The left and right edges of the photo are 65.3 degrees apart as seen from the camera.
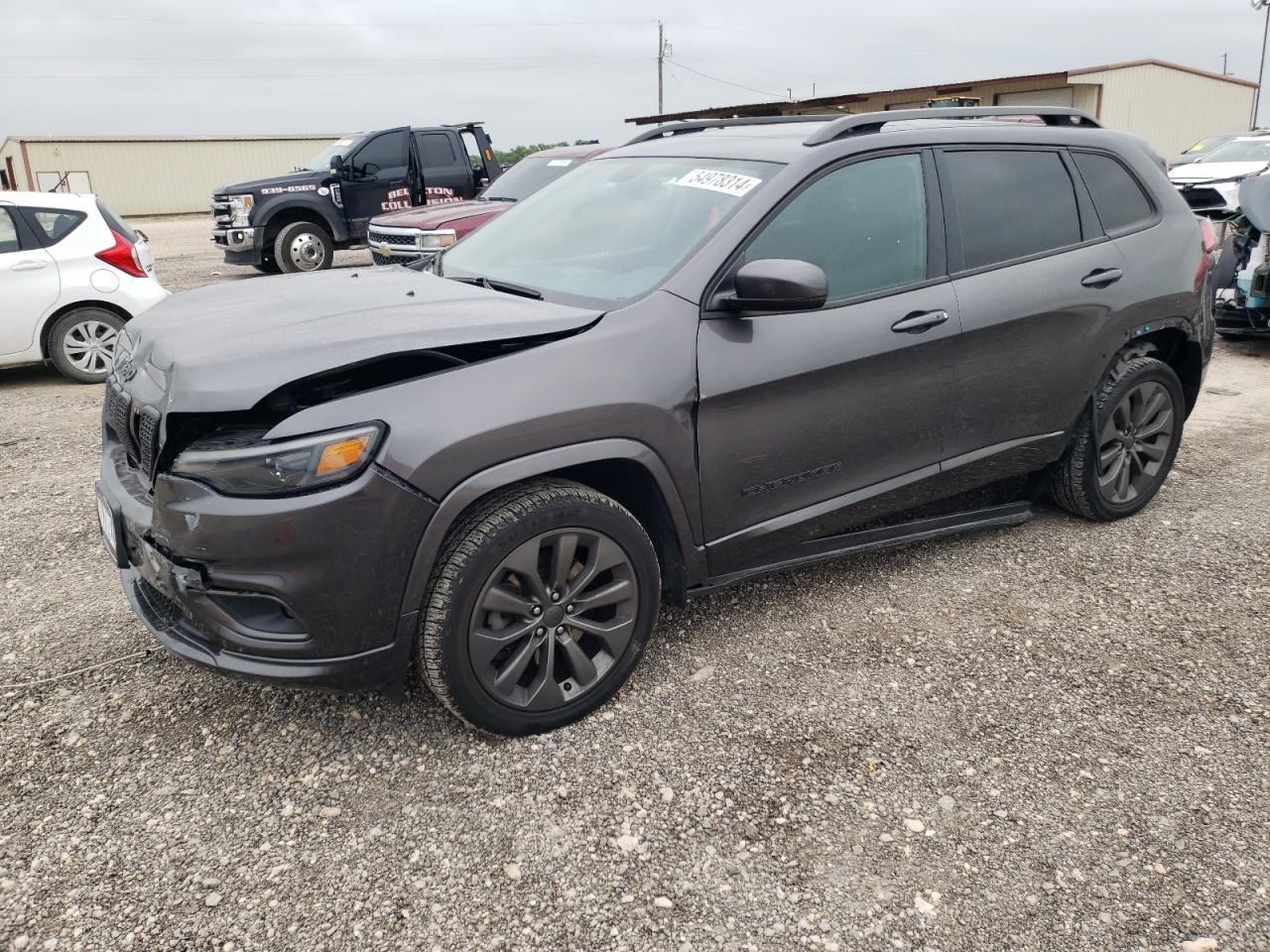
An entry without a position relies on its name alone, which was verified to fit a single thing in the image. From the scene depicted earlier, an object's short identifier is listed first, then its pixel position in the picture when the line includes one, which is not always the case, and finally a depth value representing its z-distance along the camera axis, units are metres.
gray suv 2.50
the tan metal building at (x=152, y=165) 44.06
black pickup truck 13.61
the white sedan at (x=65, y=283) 7.62
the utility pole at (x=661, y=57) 57.47
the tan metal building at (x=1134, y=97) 26.59
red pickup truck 9.60
